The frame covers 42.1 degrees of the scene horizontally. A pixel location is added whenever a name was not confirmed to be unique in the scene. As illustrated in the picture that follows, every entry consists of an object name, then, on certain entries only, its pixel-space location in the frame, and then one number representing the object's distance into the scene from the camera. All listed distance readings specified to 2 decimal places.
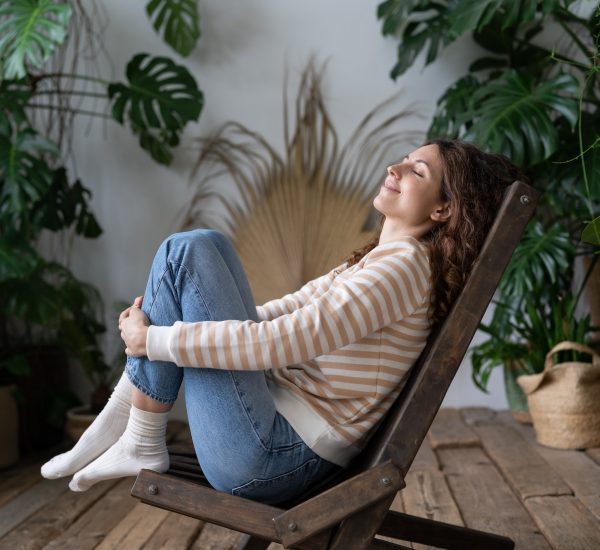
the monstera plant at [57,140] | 2.60
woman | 1.24
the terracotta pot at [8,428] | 2.80
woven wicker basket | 2.62
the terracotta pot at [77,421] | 2.96
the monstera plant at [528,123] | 2.50
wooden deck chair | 1.19
